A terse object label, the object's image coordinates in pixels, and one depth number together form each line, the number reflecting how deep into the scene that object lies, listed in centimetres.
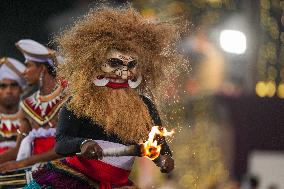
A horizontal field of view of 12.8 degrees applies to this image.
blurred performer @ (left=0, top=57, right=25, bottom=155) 1268
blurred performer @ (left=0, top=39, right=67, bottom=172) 1180
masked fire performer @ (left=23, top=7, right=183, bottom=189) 787
